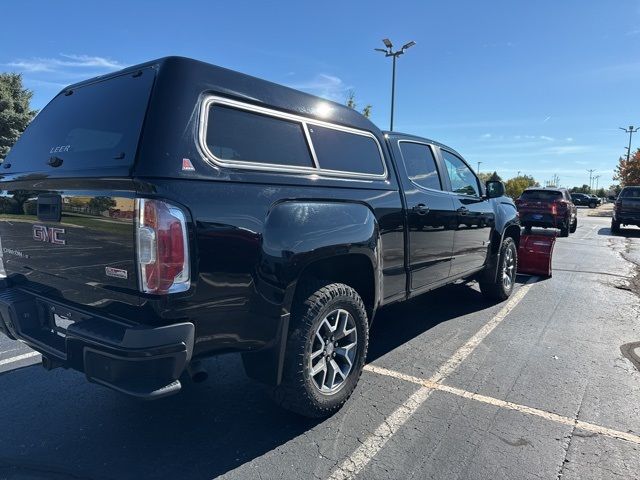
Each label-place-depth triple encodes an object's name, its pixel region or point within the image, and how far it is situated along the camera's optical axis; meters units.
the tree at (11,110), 29.48
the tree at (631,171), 44.91
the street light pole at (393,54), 19.92
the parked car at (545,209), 15.29
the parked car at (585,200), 51.46
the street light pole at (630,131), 56.50
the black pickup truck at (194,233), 2.18
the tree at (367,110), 23.17
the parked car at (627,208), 17.25
